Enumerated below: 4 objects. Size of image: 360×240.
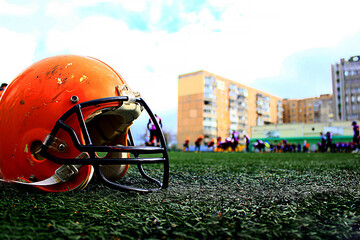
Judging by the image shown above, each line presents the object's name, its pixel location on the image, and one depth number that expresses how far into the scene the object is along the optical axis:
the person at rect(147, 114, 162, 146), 8.98
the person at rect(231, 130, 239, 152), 18.26
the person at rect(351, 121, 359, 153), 13.67
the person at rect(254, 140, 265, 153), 18.60
